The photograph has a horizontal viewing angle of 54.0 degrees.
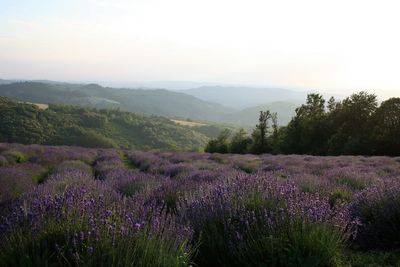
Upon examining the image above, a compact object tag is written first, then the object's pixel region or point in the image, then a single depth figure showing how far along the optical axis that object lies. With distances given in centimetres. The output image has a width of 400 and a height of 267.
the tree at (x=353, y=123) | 3531
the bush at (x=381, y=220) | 446
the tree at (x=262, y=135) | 4753
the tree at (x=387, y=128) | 3347
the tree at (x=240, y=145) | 4928
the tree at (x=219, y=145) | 5075
